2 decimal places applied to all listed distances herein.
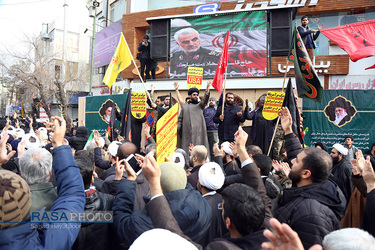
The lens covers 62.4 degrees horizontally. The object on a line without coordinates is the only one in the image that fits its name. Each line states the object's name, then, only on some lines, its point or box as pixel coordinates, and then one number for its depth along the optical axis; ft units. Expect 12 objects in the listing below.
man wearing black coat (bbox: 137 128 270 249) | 5.63
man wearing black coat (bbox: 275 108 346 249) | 7.15
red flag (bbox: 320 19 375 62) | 22.25
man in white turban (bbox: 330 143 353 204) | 15.69
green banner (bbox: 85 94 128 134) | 40.11
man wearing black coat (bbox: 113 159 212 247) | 6.79
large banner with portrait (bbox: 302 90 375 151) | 30.19
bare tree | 59.16
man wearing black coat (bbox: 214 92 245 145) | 24.62
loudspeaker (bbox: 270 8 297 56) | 41.63
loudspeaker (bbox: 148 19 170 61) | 48.03
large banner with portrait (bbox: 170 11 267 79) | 45.60
